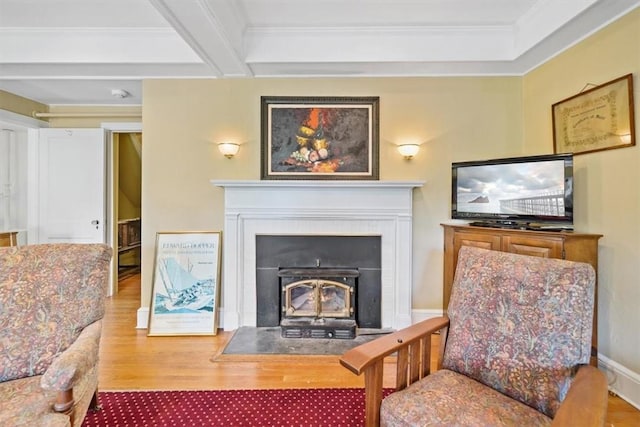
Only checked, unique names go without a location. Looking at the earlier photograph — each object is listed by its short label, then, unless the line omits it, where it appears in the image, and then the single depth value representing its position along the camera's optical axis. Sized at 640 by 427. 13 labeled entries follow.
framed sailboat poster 2.98
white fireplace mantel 3.00
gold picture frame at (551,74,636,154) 2.05
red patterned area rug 1.81
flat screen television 2.22
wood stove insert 2.98
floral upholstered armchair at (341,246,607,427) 1.22
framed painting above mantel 3.07
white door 3.81
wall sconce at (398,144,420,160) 3.00
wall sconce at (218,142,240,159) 3.02
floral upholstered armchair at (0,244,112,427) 1.27
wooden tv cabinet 2.07
